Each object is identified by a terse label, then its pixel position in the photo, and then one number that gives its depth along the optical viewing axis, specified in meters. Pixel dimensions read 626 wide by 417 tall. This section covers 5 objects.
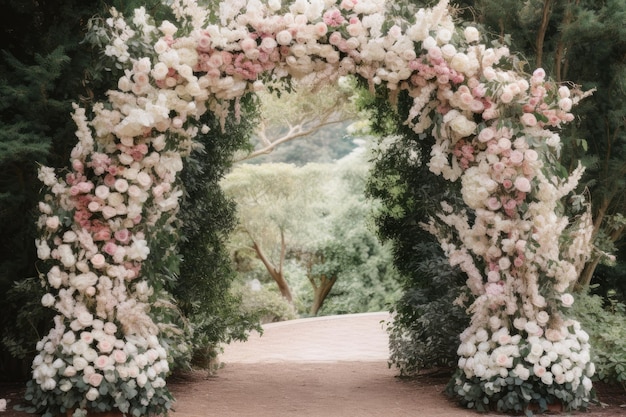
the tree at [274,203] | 13.84
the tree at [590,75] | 6.04
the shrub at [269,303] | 12.70
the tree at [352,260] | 15.42
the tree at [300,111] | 13.94
